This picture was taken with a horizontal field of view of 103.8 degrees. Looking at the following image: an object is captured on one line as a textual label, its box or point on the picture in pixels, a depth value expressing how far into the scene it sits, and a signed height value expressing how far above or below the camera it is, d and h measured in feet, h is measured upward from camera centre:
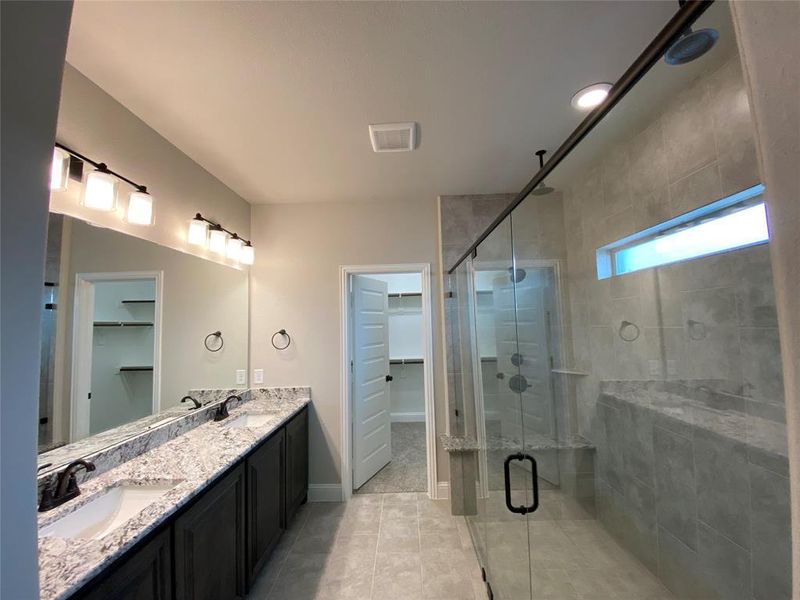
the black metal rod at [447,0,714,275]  2.03 +1.93
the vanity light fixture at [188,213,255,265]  7.25 +2.34
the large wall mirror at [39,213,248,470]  4.45 -0.03
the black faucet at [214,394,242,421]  7.64 -1.97
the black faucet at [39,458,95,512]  3.84 -1.95
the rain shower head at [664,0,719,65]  2.65 +2.63
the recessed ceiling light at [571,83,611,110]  5.13 +3.80
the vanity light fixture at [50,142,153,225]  4.23 +2.26
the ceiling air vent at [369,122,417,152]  6.03 +3.84
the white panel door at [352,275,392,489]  10.03 -1.76
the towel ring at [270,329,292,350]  9.51 -0.24
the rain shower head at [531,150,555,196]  5.50 +2.44
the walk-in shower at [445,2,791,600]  3.77 -0.78
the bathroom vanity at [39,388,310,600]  3.09 -2.37
